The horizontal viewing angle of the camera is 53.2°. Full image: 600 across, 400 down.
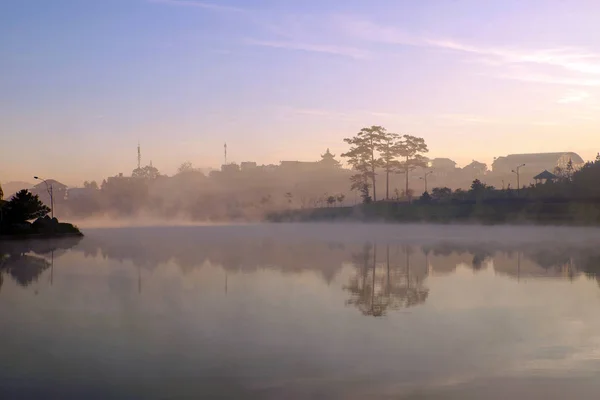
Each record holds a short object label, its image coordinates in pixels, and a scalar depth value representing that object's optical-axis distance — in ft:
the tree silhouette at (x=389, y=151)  380.37
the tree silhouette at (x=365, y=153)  381.81
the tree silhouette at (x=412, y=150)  380.37
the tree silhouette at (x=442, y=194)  361.79
